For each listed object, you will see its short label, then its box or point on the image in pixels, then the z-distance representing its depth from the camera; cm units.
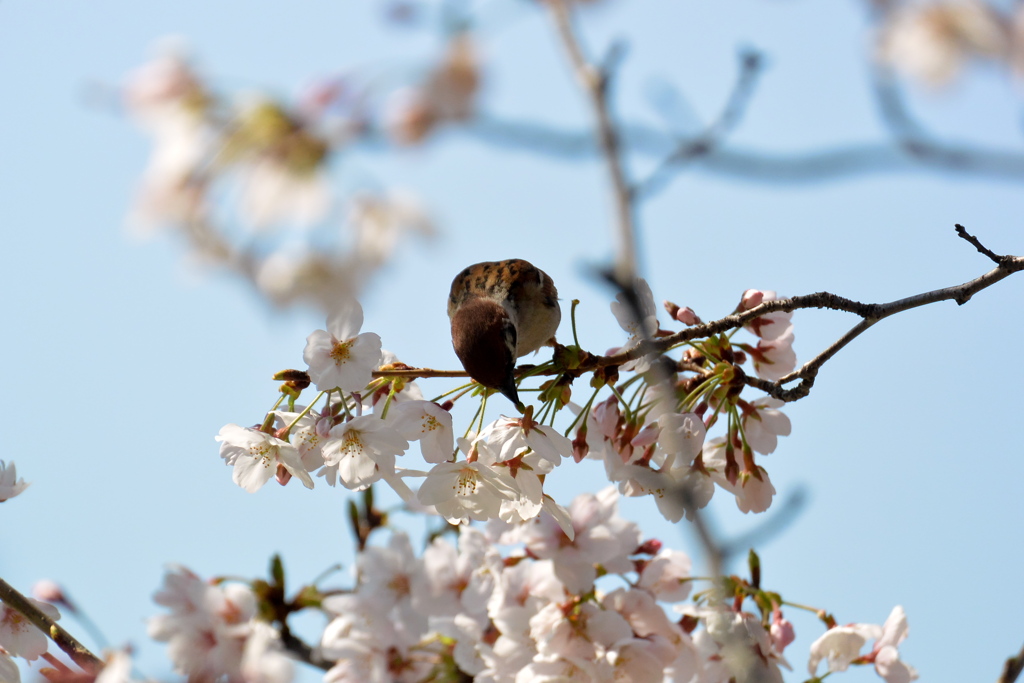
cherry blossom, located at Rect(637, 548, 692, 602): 472
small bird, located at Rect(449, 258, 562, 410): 466
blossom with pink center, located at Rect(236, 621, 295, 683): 311
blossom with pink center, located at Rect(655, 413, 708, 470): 393
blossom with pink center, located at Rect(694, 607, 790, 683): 432
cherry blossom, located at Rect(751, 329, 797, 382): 466
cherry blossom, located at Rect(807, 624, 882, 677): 460
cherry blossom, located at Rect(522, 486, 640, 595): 445
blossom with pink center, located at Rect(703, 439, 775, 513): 444
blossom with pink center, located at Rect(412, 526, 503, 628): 439
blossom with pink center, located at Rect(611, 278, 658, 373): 404
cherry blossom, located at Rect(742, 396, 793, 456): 459
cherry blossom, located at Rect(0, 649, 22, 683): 414
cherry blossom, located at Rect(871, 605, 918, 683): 472
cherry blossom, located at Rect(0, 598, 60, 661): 427
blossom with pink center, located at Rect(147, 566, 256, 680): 359
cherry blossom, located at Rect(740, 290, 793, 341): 460
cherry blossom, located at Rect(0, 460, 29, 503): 431
